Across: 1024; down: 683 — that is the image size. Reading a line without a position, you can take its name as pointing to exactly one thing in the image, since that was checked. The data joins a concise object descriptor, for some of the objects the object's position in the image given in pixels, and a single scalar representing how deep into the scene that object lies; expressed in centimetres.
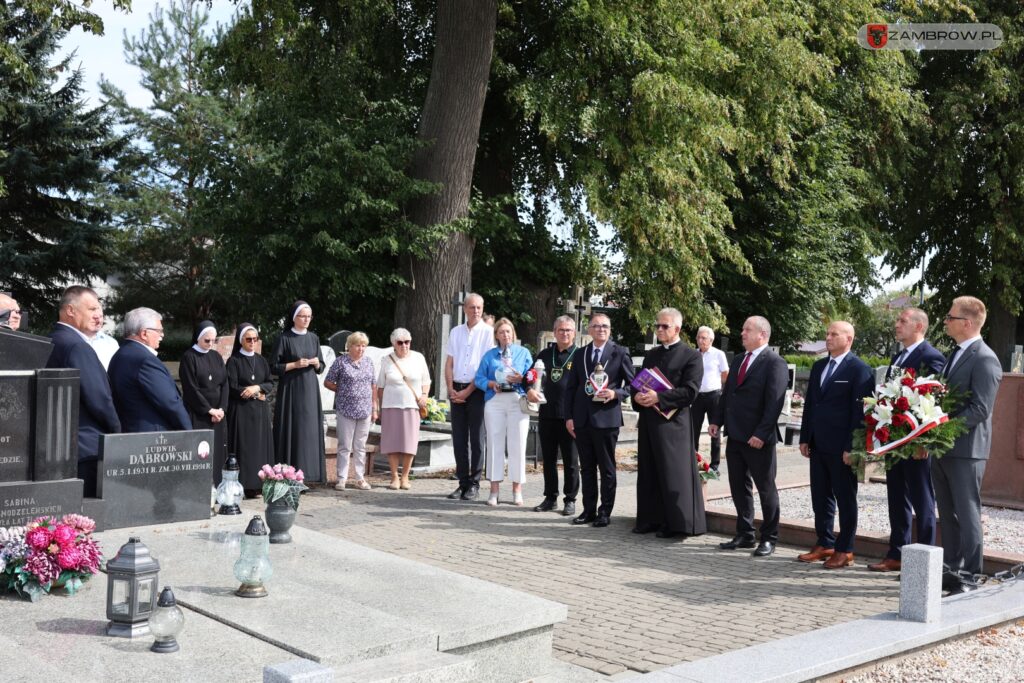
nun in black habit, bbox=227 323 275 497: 1067
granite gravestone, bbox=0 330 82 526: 665
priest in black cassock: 930
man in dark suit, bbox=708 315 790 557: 869
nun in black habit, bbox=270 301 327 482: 1112
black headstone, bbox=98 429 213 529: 718
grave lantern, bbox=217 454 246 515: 792
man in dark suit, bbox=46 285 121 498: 723
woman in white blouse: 1179
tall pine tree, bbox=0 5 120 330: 2672
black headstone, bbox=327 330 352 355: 1819
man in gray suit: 740
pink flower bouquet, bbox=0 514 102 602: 553
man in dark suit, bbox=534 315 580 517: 1024
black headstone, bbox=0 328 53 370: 714
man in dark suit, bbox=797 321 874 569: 822
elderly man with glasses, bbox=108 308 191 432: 778
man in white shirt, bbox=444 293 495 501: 1119
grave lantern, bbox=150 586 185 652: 467
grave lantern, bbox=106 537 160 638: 496
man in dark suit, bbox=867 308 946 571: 785
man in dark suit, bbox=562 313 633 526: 984
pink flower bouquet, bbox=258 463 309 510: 716
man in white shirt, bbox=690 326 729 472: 1323
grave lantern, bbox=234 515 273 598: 560
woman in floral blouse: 1175
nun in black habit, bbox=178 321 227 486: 1020
